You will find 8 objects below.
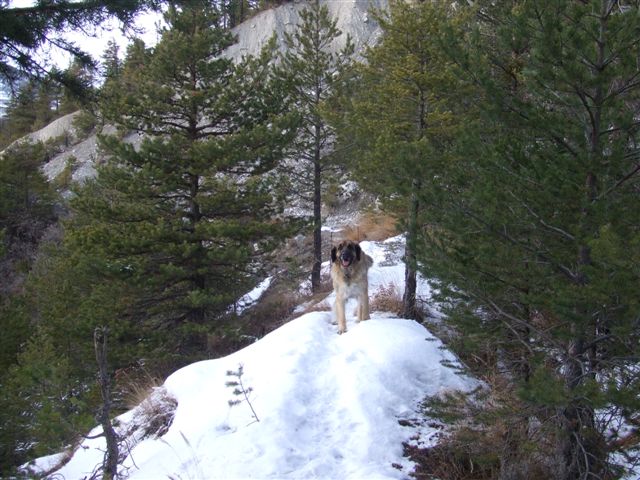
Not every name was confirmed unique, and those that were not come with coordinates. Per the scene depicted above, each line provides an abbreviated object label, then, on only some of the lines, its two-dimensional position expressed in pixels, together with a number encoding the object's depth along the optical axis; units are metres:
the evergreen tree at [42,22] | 4.12
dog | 7.69
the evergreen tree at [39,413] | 4.16
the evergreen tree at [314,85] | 15.41
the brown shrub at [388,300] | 9.25
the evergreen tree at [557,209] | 3.40
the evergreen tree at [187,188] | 11.51
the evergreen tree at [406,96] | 7.63
